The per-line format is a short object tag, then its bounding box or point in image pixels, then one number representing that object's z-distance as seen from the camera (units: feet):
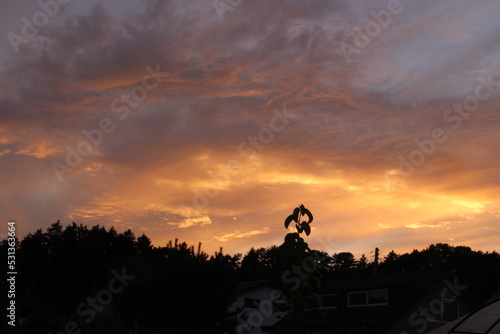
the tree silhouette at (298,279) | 20.85
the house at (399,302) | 111.86
